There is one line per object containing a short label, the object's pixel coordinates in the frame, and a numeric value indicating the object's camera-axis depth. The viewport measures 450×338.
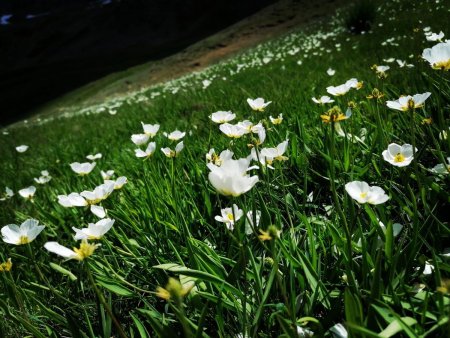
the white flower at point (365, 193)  0.29
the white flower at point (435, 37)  0.53
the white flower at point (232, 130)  0.41
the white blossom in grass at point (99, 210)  0.35
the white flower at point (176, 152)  0.43
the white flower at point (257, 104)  0.48
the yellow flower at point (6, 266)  0.31
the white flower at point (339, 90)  0.48
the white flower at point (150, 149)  0.44
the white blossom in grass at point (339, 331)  0.24
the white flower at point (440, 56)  0.35
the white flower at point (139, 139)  0.48
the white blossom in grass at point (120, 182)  0.42
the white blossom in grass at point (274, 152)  0.37
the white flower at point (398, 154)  0.33
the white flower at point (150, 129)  0.51
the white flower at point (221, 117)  0.50
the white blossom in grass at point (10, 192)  0.62
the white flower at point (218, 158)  0.33
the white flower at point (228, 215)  0.33
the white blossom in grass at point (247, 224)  0.37
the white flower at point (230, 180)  0.25
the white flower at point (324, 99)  0.50
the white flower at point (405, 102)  0.34
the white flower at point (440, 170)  0.33
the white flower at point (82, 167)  0.51
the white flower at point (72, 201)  0.37
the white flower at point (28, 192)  0.50
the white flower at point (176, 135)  0.50
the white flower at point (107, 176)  0.49
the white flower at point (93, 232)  0.30
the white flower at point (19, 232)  0.32
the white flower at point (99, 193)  0.37
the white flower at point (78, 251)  0.26
